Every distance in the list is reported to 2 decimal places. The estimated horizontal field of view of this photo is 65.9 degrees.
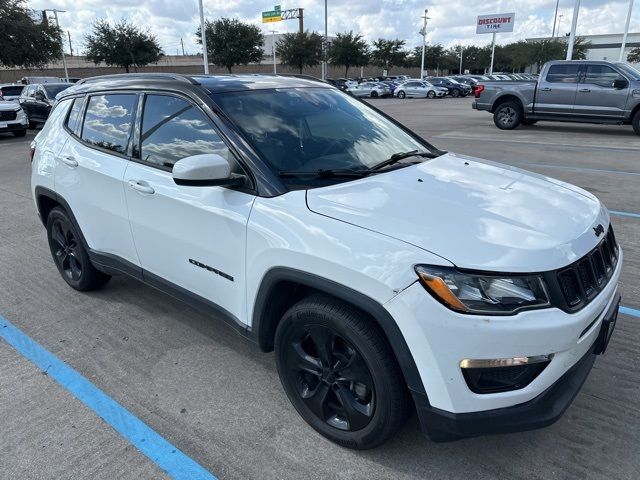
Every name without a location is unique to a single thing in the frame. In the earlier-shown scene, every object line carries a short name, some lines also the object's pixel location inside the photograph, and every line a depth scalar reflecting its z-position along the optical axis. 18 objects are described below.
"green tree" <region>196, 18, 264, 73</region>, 46.50
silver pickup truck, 13.21
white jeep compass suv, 1.97
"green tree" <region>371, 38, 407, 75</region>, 61.66
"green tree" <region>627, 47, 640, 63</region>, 66.47
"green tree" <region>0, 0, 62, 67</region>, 28.53
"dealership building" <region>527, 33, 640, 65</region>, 77.88
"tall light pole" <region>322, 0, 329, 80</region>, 46.45
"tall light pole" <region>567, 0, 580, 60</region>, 22.62
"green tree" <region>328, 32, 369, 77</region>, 55.41
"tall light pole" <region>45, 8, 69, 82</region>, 33.49
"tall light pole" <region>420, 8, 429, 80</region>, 59.53
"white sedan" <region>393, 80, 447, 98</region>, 35.72
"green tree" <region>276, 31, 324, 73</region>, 52.25
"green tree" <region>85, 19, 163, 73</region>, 41.50
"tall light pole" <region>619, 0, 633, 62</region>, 33.09
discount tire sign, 62.31
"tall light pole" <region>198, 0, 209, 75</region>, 26.08
